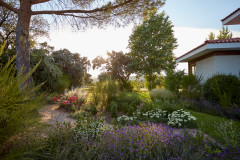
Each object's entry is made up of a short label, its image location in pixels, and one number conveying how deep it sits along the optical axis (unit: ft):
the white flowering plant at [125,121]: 15.20
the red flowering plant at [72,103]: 24.53
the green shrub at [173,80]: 33.84
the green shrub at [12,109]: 5.29
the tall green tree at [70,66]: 41.60
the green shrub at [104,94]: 24.00
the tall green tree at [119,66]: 69.07
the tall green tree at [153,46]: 59.67
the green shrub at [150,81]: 58.64
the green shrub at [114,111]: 19.71
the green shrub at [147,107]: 19.38
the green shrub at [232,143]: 8.15
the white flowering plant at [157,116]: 16.40
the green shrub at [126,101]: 21.89
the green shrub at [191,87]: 28.47
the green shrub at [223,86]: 22.74
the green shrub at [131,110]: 20.21
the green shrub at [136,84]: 64.05
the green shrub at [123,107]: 21.69
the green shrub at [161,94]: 28.50
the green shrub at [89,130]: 9.88
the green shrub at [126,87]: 60.18
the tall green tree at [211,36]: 85.00
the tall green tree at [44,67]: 31.16
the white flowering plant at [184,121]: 14.88
